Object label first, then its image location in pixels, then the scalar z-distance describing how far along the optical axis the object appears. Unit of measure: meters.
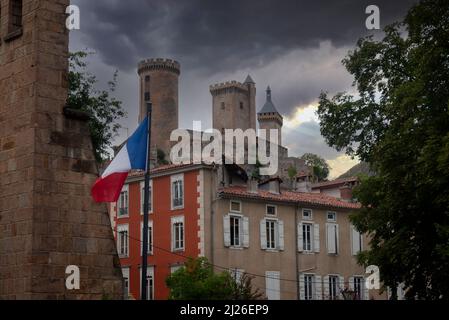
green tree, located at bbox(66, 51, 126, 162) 34.19
